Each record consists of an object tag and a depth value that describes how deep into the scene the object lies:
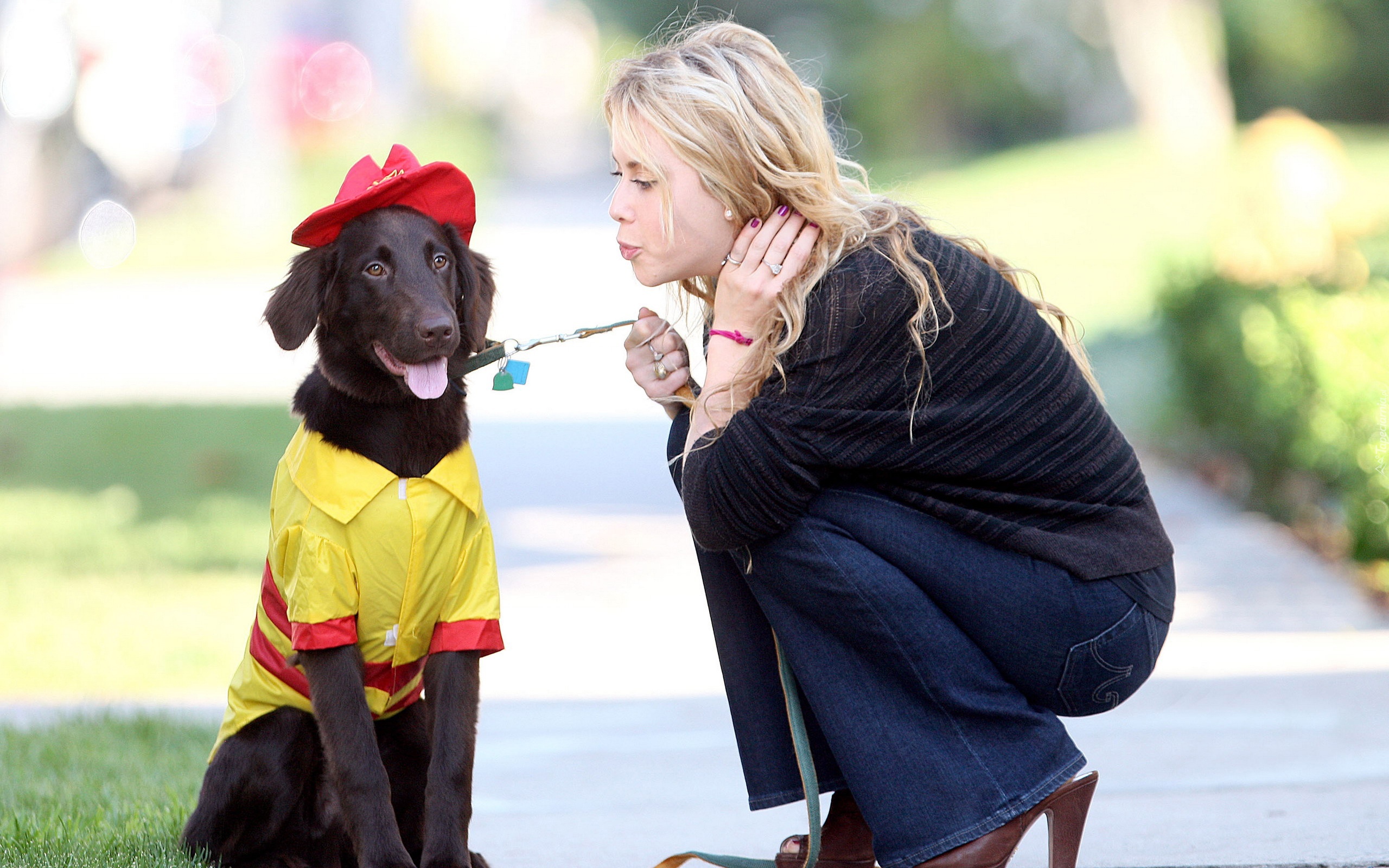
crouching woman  5.43
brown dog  5.54
